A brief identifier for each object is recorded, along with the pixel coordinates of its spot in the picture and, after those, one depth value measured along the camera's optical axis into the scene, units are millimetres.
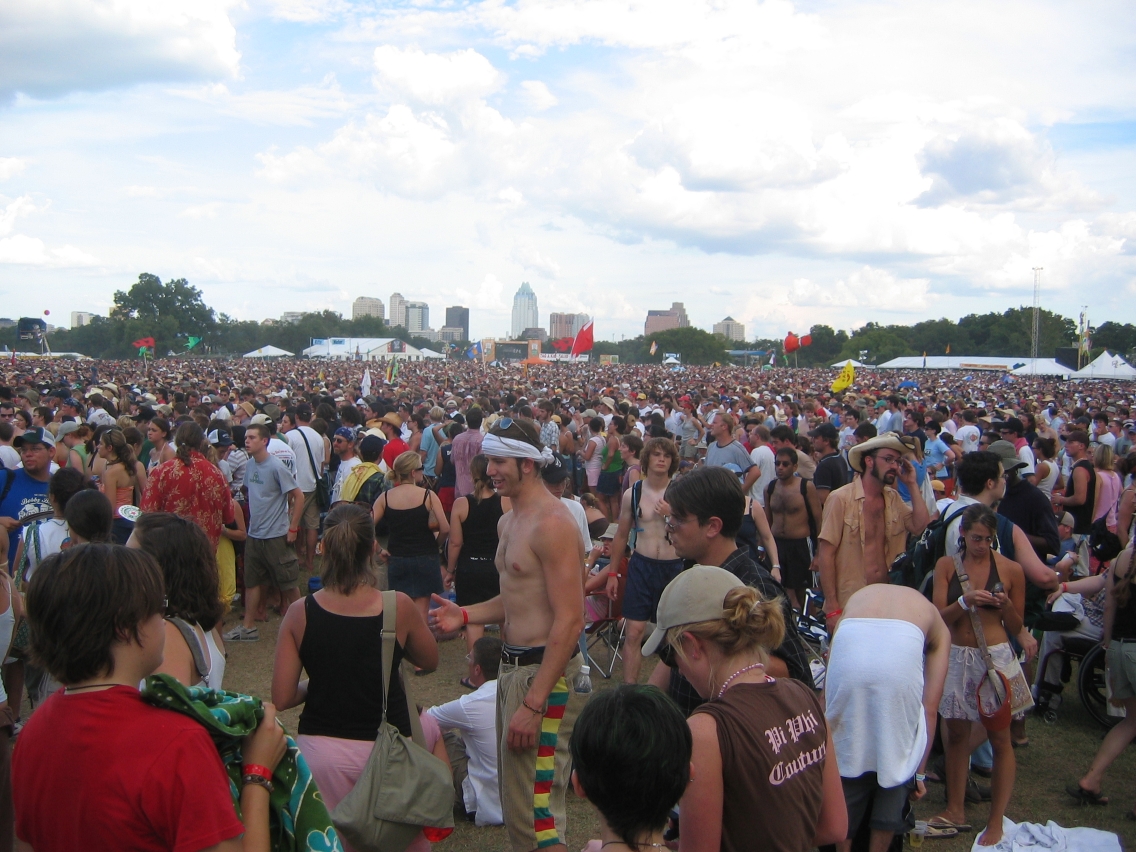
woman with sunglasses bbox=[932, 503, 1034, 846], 3885
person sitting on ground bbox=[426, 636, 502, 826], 4312
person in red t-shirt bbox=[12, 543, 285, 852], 1568
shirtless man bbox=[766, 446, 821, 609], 7137
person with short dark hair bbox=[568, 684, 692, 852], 1709
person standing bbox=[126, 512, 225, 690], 2449
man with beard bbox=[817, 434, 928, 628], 4922
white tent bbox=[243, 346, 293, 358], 92750
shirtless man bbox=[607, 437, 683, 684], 5312
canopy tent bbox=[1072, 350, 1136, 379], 56222
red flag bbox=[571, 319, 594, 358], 34488
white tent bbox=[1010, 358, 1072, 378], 65562
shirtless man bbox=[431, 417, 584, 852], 3104
